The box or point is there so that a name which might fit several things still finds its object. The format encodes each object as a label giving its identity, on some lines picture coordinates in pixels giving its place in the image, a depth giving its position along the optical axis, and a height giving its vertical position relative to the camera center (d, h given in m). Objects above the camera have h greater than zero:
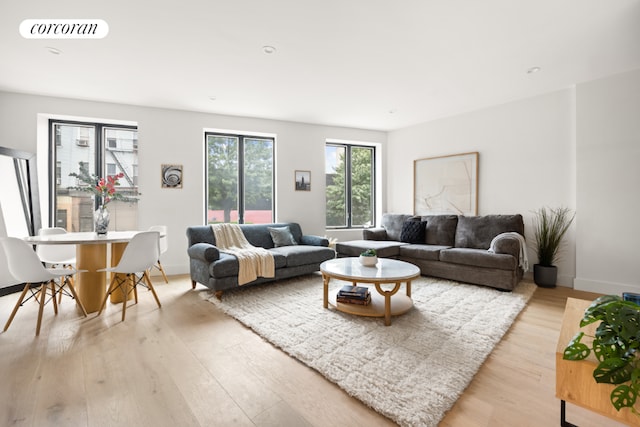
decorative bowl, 3.25 -0.55
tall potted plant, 3.97 -0.42
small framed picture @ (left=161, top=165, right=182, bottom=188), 4.72 +0.56
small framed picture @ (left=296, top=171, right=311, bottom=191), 5.67 +0.58
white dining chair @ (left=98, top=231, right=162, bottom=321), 2.88 -0.48
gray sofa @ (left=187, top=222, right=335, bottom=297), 3.46 -0.59
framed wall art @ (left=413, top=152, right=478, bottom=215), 5.06 +0.47
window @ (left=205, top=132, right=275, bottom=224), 5.27 +0.59
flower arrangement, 3.29 +0.25
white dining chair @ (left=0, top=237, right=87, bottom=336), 2.47 -0.47
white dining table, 3.09 -0.61
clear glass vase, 3.28 -0.10
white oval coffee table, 2.76 -0.65
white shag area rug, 1.72 -1.03
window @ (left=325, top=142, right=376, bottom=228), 6.31 +0.56
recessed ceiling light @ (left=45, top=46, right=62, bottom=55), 2.85 +1.56
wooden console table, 1.06 -0.67
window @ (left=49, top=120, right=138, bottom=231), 4.47 +0.71
